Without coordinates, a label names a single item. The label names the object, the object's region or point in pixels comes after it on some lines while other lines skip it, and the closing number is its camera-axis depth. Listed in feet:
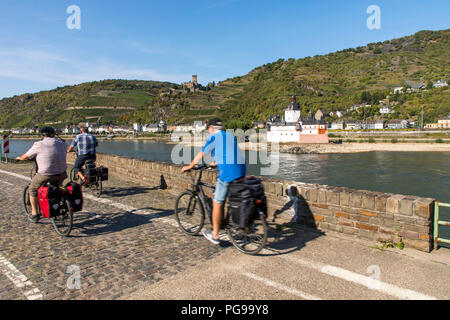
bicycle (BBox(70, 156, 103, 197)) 26.99
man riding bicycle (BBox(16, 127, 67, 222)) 17.31
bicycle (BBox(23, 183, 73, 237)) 16.97
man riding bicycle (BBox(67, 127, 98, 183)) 27.30
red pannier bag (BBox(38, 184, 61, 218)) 16.81
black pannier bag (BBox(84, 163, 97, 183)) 26.91
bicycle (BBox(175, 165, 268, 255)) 13.93
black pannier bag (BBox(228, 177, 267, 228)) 13.28
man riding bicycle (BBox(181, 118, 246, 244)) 13.93
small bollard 30.33
